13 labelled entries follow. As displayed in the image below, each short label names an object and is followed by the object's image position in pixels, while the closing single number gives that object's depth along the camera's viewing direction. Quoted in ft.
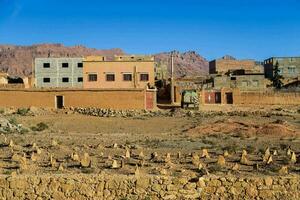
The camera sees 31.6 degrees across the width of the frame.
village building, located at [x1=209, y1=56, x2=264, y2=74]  272.51
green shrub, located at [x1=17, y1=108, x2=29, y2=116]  139.74
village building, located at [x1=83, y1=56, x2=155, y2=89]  185.47
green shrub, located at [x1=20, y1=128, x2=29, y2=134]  95.24
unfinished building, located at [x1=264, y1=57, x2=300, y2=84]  234.79
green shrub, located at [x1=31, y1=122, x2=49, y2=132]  105.66
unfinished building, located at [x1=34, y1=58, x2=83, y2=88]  196.65
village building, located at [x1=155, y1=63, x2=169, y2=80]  268.13
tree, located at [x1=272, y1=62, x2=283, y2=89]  215.45
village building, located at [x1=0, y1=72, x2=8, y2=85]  213.34
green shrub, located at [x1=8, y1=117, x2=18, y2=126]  107.71
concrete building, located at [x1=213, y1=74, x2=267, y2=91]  203.92
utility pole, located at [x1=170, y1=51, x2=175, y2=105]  182.95
